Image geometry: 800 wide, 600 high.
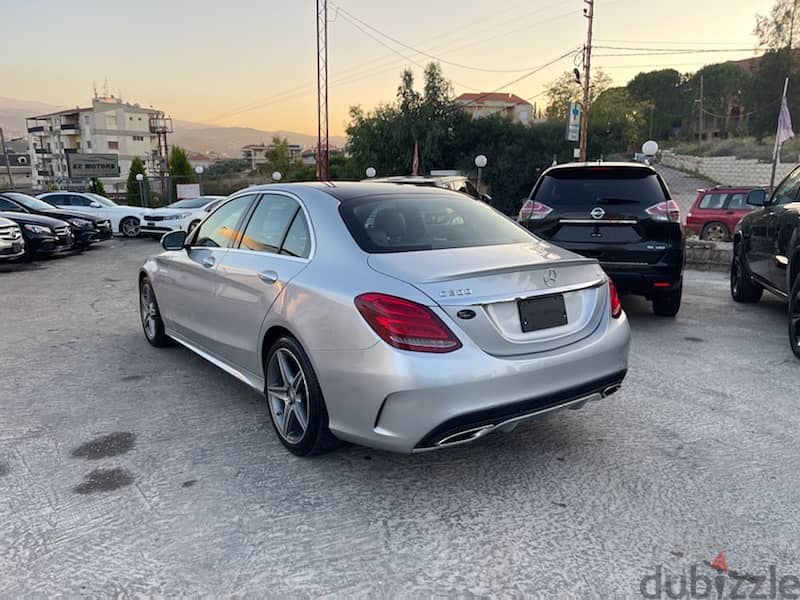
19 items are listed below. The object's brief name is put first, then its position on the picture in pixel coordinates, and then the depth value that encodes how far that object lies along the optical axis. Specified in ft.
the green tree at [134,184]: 104.83
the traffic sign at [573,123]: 76.95
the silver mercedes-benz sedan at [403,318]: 8.61
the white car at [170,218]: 54.01
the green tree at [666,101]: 273.54
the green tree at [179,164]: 108.68
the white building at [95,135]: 319.88
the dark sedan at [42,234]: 39.47
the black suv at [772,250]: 17.49
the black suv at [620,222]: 18.74
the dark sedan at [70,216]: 46.11
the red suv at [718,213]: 48.11
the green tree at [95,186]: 103.91
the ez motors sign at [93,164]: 157.38
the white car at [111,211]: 56.80
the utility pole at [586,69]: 86.28
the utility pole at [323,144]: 99.30
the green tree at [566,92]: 182.60
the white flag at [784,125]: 55.11
